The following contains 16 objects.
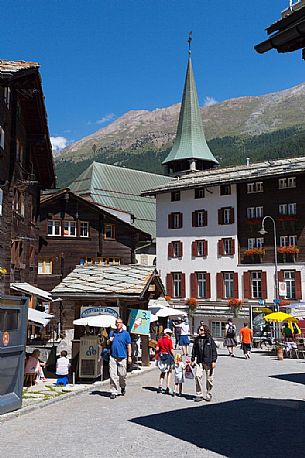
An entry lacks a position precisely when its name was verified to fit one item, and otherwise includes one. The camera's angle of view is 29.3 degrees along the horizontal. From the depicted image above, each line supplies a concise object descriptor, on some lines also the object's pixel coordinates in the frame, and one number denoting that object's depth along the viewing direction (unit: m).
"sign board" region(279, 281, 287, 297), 36.22
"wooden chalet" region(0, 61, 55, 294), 21.61
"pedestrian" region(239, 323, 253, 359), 25.48
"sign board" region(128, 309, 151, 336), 18.67
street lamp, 33.26
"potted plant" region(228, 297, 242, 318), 38.94
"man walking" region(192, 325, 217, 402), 13.38
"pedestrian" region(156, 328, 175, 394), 14.58
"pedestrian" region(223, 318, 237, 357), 27.38
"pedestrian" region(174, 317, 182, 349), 26.85
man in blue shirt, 13.55
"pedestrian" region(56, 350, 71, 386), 15.09
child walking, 14.26
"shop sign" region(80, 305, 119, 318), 17.44
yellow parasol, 27.46
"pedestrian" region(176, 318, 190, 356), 24.08
